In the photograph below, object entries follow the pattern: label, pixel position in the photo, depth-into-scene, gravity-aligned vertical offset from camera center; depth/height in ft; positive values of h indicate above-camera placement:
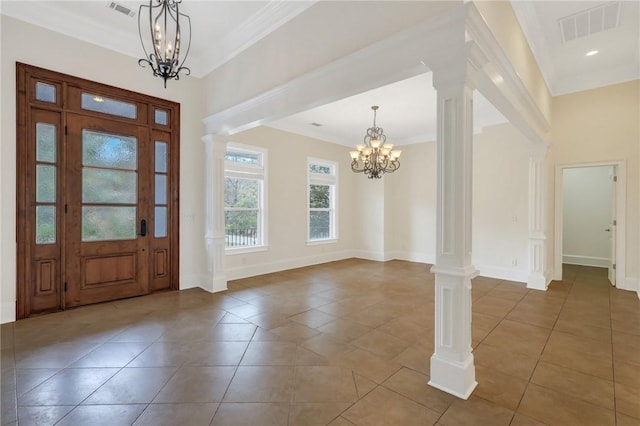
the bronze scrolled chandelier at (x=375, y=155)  17.89 +3.52
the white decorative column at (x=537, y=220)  16.38 -0.44
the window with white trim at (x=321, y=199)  23.85 +1.07
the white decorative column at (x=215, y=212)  15.80 -0.02
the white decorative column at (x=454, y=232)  7.13 -0.50
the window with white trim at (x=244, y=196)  18.65 +1.04
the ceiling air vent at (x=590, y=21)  11.07 +7.64
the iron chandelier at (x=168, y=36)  8.73 +7.86
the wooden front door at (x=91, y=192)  11.66 +0.86
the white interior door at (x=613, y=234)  16.71 -1.26
